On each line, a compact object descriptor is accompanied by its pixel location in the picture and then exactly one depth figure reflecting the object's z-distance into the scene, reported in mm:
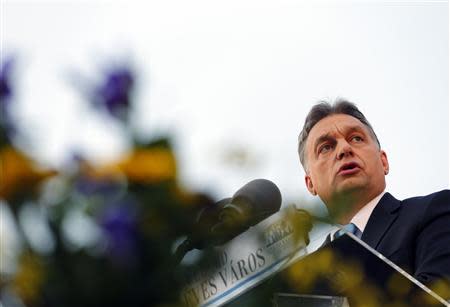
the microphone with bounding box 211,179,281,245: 3116
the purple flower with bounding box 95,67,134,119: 2716
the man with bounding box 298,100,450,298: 4851
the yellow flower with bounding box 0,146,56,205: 2557
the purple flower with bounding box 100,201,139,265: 2579
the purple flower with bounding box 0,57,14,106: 2720
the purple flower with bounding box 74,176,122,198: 2659
